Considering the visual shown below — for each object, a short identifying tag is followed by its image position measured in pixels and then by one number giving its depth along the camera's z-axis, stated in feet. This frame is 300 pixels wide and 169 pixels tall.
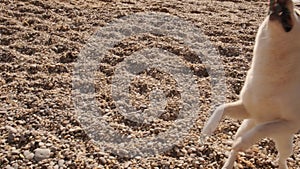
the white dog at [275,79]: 5.74
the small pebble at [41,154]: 7.63
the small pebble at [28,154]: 7.62
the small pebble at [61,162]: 7.54
